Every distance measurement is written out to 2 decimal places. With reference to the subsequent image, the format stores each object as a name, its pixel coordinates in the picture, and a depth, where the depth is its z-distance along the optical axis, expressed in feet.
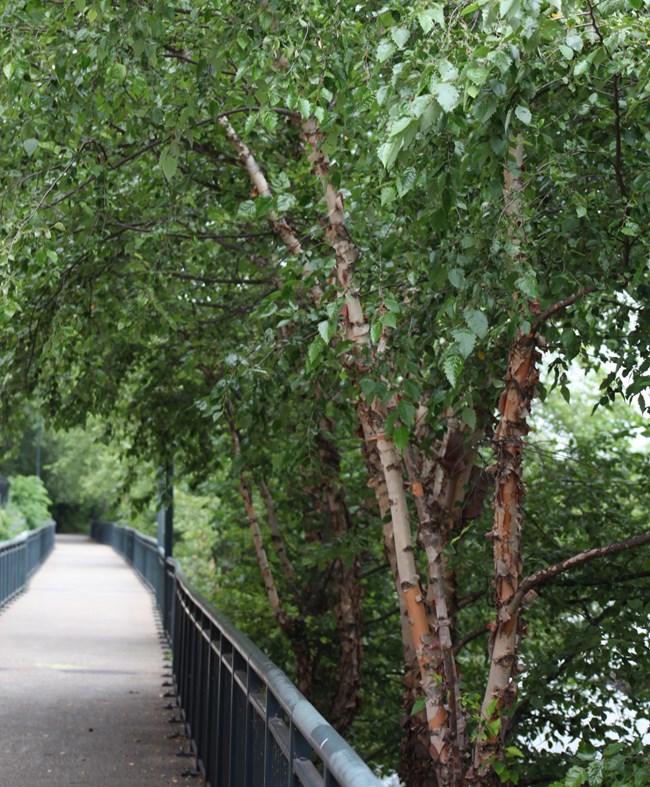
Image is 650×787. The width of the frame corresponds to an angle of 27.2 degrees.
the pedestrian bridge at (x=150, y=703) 16.65
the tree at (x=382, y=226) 15.43
